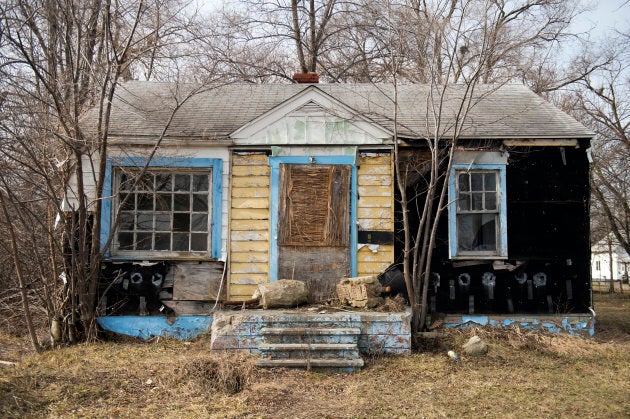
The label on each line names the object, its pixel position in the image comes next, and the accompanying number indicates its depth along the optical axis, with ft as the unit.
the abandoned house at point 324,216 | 28.02
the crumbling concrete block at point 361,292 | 25.08
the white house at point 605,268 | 153.03
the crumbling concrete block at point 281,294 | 25.25
